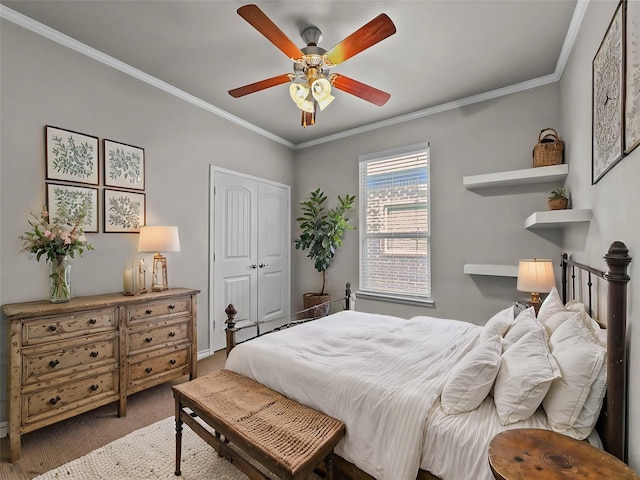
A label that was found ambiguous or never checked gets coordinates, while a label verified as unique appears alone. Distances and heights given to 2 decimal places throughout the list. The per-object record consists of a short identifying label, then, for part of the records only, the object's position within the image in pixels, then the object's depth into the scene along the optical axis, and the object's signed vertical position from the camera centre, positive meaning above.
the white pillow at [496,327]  1.86 -0.55
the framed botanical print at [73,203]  2.40 +0.30
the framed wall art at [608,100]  1.36 +0.69
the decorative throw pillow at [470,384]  1.33 -0.64
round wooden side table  0.91 -0.70
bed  1.16 -0.71
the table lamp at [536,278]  2.44 -0.31
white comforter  1.33 -0.72
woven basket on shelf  2.71 +0.80
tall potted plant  4.11 +0.05
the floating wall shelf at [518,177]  2.66 +0.58
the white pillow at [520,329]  1.63 -0.50
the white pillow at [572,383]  1.16 -0.56
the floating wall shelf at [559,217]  1.97 +0.16
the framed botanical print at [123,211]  2.74 +0.26
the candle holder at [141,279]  2.69 -0.36
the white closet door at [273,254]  4.34 -0.22
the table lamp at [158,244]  2.82 -0.05
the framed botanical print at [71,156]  2.40 +0.68
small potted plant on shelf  2.47 +0.32
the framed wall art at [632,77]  1.16 +0.64
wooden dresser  1.92 -0.84
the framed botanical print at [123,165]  2.75 +0.69
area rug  1.77 -1.37
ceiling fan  1.75 +1.21
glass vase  2.23 -0.31
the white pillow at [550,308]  1.86 -0.43
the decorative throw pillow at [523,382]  1.21 -0.59
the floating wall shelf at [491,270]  2.98 -0.31
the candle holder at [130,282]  2.60 -0.37
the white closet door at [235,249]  3.76 -0.13
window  3.72 +0.18
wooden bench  1.25 -0.87
